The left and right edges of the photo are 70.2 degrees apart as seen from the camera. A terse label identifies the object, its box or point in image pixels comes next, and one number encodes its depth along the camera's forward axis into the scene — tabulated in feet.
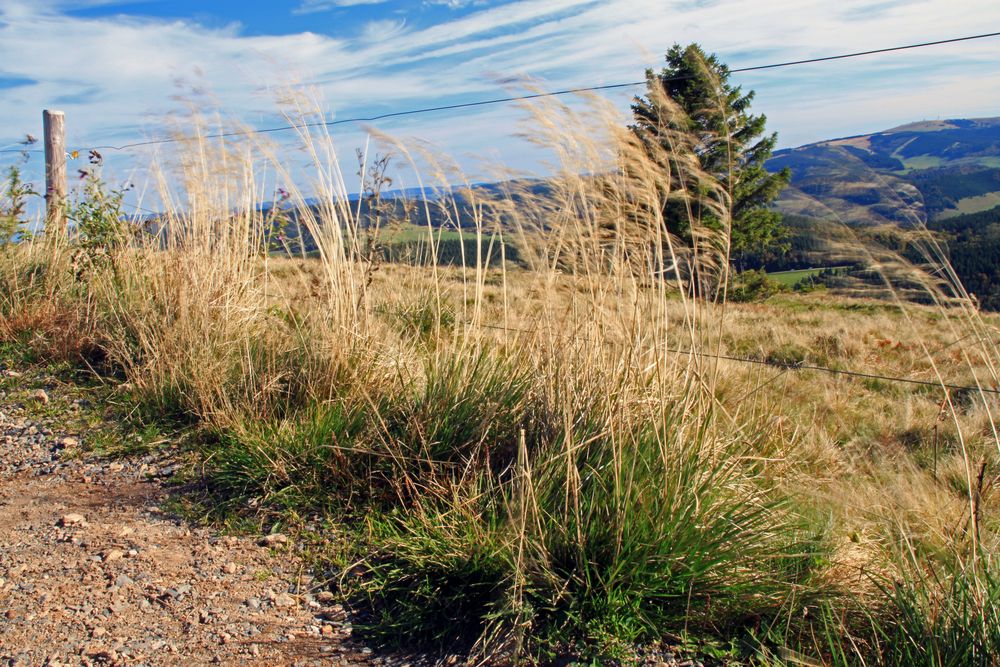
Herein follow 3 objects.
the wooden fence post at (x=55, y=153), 22.34
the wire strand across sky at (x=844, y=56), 13.85
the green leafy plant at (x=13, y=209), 20.20
